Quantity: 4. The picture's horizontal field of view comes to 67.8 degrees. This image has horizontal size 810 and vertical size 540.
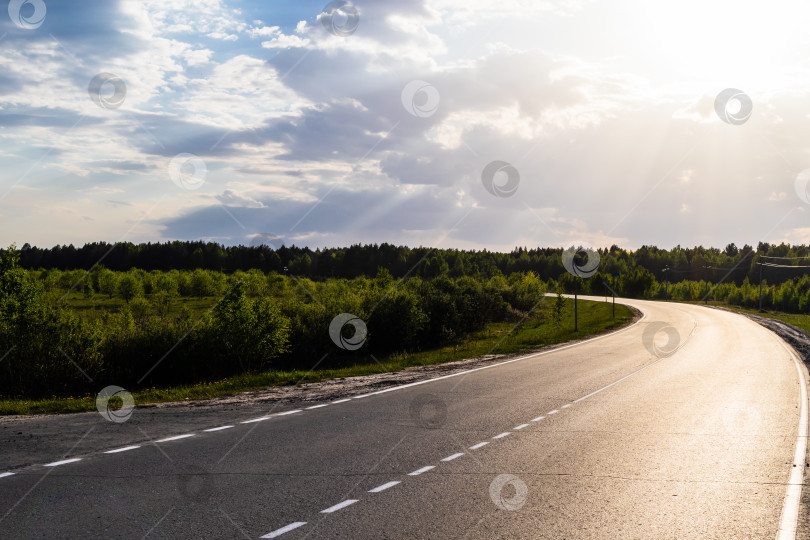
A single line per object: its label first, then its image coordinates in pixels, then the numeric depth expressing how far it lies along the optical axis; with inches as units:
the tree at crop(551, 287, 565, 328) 2208.4
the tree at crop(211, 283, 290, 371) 1209.4
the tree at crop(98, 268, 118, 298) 4837.6
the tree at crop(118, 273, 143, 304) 4599.2
